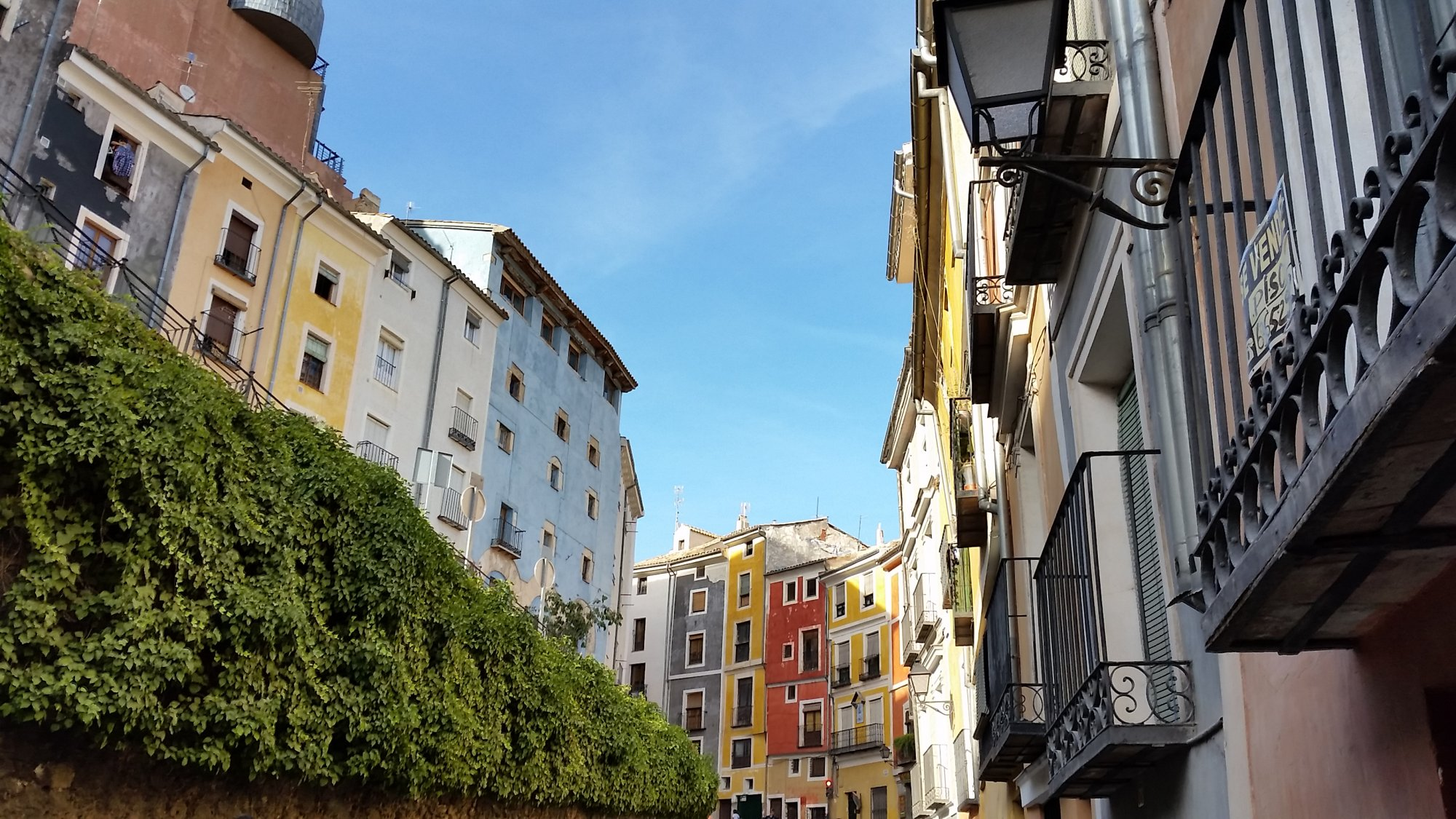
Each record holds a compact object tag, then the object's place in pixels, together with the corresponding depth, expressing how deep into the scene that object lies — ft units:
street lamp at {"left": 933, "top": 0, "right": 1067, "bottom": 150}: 15.40
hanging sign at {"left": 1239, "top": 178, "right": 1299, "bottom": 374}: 9.64
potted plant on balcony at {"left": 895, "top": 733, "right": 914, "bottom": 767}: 130.72
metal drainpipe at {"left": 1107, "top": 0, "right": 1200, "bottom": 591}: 15.88
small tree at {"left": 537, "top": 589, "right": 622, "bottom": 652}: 104.42
